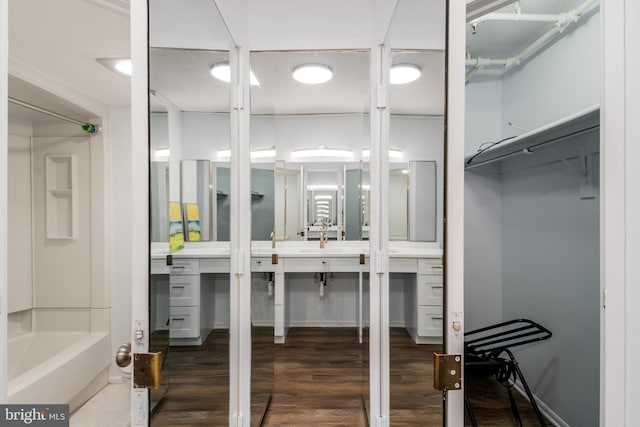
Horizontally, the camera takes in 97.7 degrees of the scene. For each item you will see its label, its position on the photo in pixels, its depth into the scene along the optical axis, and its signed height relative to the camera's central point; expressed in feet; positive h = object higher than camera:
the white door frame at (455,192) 2.31 +0.16
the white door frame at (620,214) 2.29 -0.02
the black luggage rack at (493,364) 4.84 -2.76
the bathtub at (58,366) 5.31 -3.28
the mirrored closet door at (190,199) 2.65 +0.13
